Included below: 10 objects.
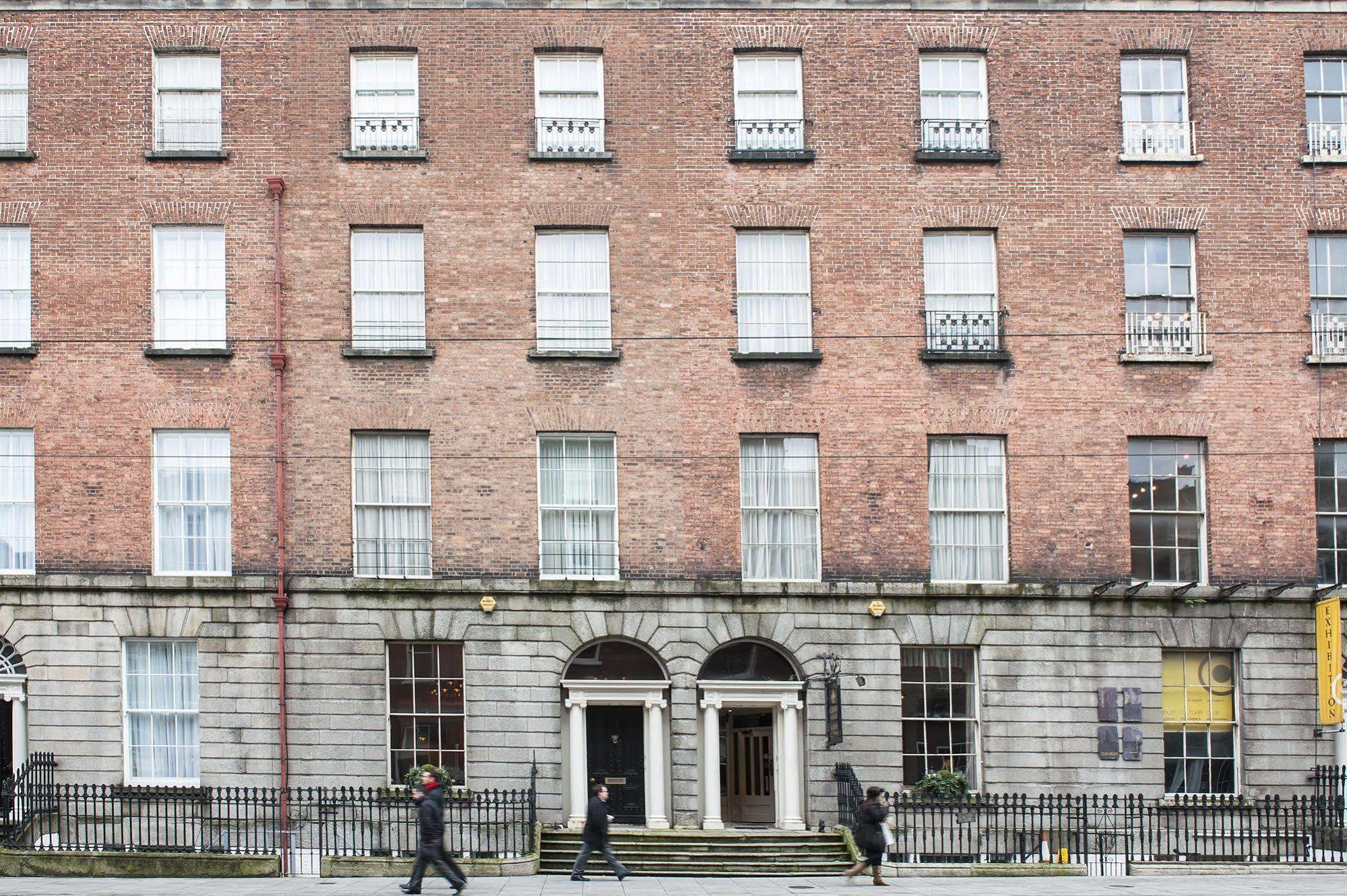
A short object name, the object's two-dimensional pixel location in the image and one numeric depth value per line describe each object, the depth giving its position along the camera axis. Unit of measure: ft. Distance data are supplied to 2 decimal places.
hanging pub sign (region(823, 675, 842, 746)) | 92.02
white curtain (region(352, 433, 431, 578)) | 95.40
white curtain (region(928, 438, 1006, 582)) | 96.27
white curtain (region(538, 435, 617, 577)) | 95.61
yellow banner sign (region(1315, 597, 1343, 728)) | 93.30
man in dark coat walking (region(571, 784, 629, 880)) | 80.79
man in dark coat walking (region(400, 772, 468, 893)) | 75.05
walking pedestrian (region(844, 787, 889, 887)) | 81.00
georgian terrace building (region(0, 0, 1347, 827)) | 94.12
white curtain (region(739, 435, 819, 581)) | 95.91
